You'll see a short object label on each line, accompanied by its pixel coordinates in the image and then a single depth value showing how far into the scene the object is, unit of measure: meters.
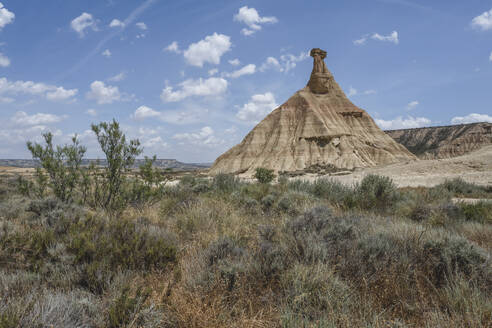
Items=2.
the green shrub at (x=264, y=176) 21.46
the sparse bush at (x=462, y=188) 12.99
